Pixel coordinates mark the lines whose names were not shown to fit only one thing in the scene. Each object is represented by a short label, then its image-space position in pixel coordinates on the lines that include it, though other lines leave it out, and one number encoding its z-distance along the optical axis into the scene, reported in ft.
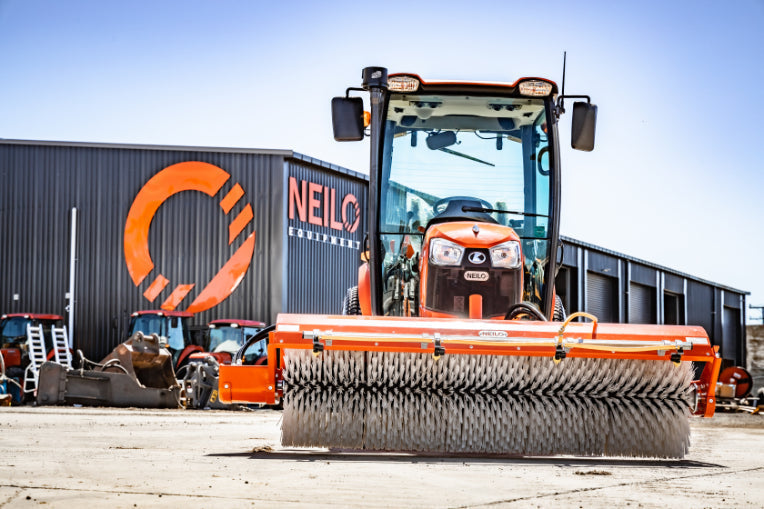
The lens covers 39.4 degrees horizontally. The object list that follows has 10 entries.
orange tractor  18.52
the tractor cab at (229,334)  65.77
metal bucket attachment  49.37
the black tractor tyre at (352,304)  25.58
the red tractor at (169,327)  65.05
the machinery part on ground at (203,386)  50.57
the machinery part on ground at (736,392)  67.56
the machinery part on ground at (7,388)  53.78
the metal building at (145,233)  75.15
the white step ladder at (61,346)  66.13
